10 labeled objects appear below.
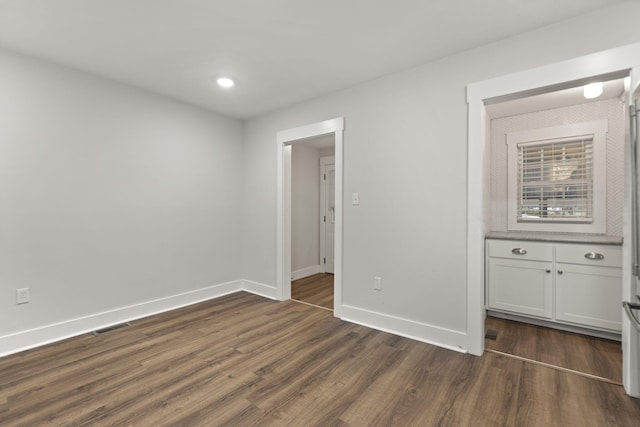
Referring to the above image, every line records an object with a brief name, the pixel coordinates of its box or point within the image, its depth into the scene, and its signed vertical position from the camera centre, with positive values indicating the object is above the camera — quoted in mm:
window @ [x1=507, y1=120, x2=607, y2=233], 3141 +393
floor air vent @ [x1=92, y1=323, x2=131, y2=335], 2787 -1118
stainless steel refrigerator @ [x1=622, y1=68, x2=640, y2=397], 1726 -288
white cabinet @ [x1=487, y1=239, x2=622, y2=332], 2598 -649
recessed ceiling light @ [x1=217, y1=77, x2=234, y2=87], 2910 +1300
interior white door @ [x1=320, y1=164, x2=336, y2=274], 5445 -80
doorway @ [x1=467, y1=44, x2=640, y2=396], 1860 +673
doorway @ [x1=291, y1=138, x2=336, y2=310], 5027 -7
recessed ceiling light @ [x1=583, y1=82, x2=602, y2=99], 2600 +1075
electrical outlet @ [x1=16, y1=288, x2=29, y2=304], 2441 -689
